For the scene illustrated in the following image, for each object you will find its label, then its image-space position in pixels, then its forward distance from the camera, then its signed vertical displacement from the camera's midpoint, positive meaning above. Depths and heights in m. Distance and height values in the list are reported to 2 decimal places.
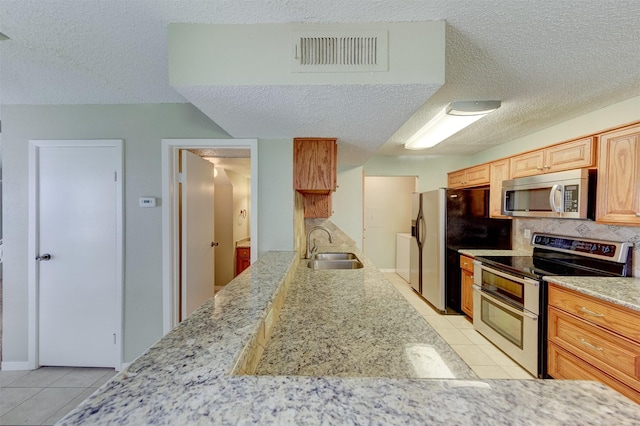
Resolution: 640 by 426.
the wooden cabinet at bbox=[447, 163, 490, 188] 3.20 +0.48
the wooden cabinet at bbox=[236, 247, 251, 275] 4.26 -0.77
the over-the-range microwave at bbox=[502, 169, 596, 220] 2.04 +0.15
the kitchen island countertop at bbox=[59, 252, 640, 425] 0.46 -0.37
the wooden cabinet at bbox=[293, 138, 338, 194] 2.12 +0.39
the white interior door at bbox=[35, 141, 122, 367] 2.18 -0.38
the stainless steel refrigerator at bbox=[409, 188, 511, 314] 3.28 -0.28
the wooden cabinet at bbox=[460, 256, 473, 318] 3.05 -0.88
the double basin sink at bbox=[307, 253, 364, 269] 2.50 -0.51
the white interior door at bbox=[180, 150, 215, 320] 2.34 -0.21
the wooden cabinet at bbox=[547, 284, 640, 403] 1.49 -0.85
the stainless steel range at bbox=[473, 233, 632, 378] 2.04 -0.65
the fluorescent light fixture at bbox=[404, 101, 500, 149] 2.04 +0.81
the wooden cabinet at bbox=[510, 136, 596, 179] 2.03 +0.48
